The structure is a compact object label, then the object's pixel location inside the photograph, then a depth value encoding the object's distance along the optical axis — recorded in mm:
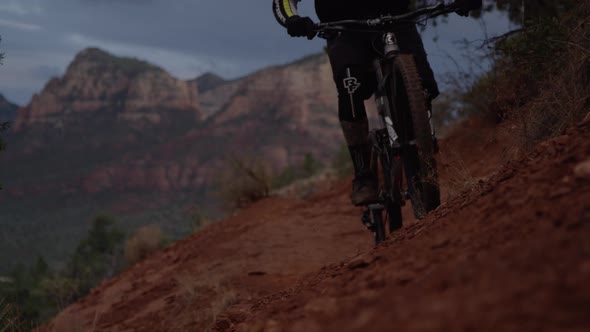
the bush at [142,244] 12688
